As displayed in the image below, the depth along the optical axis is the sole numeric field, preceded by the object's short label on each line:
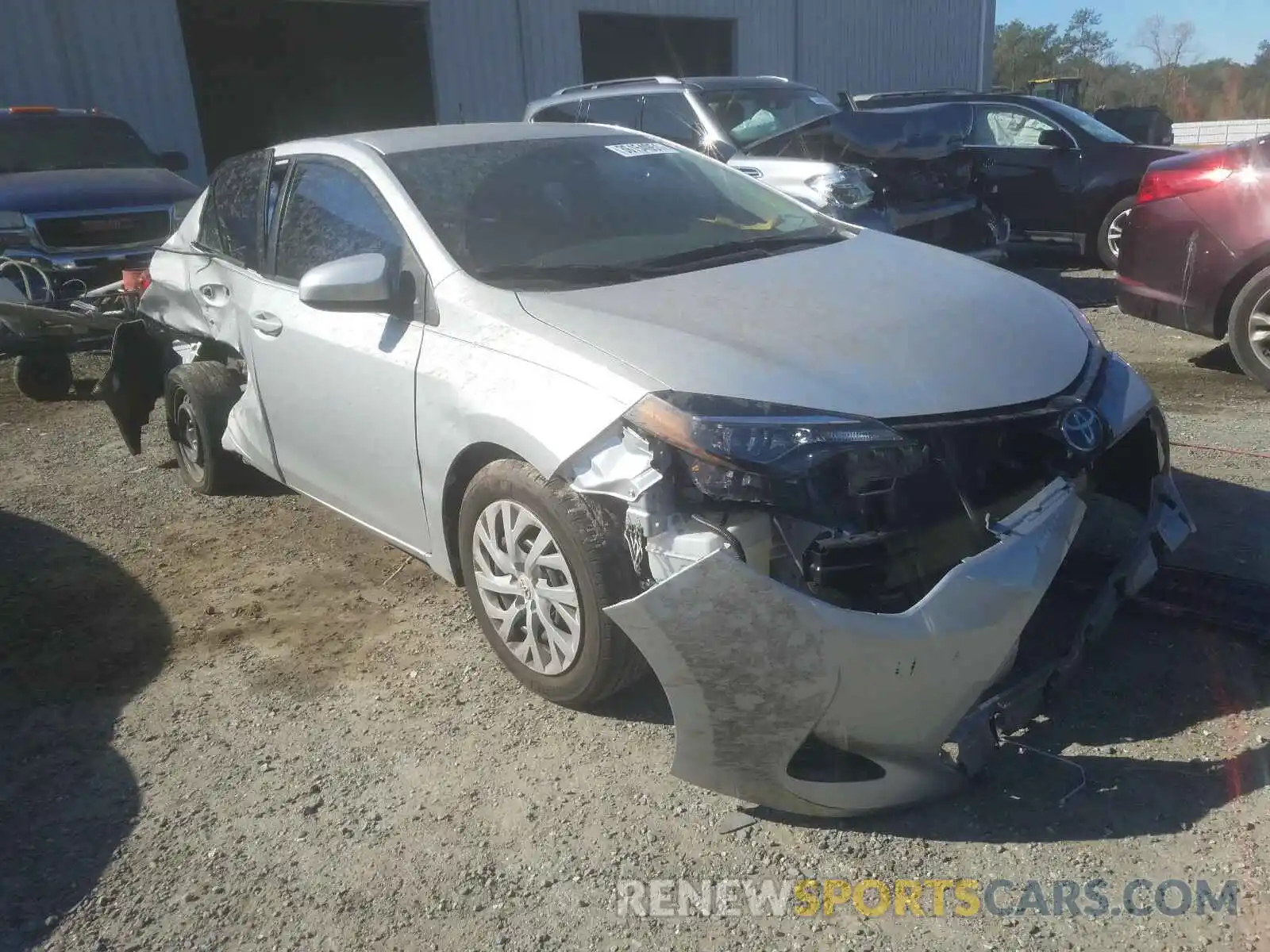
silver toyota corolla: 2.50
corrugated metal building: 13.02
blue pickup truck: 8.73
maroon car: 5.84
